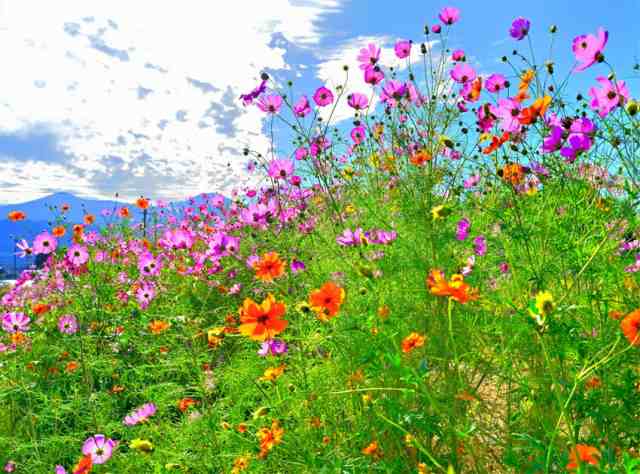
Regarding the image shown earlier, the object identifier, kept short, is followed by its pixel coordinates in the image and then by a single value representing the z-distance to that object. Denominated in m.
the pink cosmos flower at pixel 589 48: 1.60
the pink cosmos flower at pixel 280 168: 2.62
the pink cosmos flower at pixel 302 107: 2.69
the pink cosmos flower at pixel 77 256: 2.87
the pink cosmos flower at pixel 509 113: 1.75
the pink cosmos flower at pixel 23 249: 3.15
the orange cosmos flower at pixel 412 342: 1.36
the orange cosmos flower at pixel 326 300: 1.26
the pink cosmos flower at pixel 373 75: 2.63
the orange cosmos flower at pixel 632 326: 0.90
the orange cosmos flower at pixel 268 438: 1.45
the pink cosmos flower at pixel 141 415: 1.88
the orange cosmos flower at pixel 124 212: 5.41
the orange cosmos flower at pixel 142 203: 5.21
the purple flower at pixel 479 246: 2.39
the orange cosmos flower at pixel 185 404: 1.98
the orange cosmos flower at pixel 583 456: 0.87
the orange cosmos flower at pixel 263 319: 1.22
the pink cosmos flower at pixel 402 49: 2.80
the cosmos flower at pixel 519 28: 2.38
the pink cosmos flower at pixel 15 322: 2.95
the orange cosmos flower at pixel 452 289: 0.99
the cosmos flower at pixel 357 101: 2.90
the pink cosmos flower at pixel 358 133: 3.12
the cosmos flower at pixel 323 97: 2.70
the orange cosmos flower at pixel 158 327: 2.10
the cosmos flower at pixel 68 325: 2.94
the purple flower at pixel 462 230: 2.18
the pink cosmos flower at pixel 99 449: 1.69
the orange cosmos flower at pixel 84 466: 1.48
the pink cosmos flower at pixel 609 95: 1.62
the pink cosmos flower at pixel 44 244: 3.03
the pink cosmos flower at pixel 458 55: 2.78
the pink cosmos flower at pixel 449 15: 2.78
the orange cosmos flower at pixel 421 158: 2.17
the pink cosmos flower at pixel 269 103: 2.66
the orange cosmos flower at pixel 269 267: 1.62
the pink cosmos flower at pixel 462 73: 2.62
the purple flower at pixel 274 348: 1.84
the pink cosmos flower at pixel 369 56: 2.69
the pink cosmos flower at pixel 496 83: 2.46
